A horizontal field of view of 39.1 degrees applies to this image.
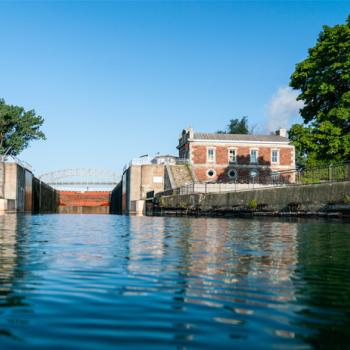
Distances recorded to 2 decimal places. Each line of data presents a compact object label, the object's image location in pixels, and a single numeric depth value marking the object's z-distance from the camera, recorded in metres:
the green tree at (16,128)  70.12
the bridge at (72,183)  115.25
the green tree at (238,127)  103.19
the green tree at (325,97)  28.50
